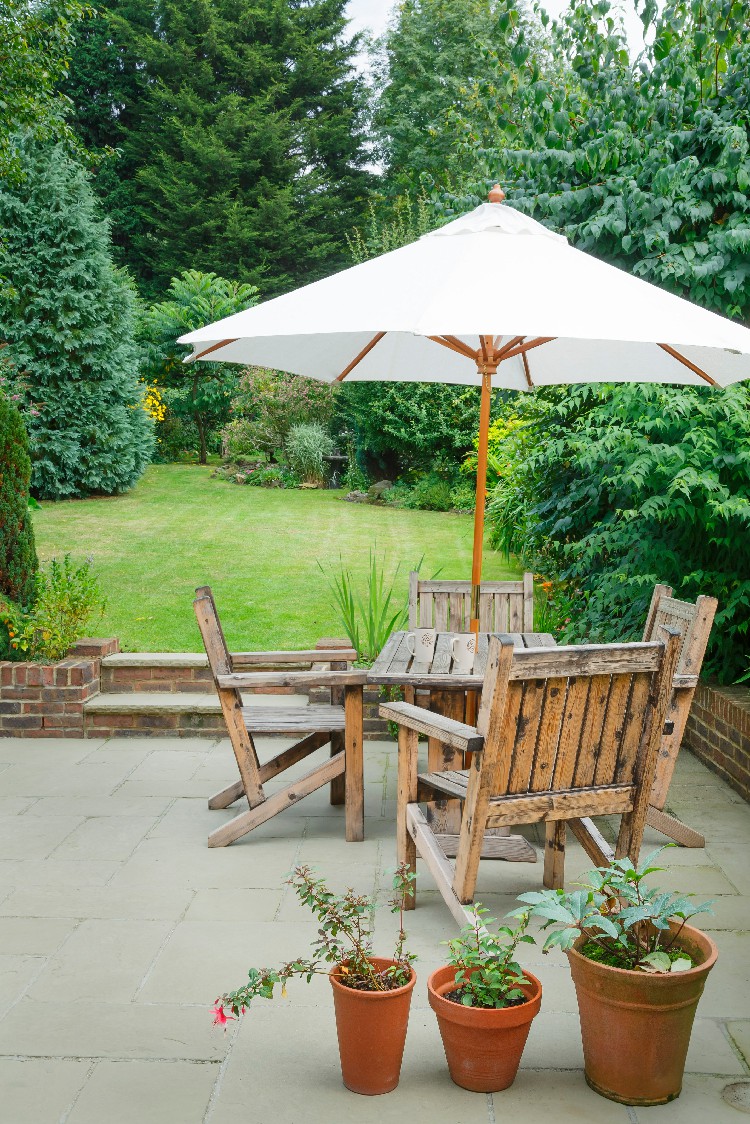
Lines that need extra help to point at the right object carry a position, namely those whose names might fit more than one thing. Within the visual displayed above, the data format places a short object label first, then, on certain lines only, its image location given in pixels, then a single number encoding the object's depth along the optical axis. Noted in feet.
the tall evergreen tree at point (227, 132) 74.28
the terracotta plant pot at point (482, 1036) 7.59
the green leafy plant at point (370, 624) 18.70
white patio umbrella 10.15
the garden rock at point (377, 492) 41.68
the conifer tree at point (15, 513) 18.79
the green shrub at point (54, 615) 18.13
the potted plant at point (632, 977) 7.43
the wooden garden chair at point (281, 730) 12.89
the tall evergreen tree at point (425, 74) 77.77
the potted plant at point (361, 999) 7.57
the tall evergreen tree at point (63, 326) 38.27
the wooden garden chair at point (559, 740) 9.25
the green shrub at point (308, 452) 44.34
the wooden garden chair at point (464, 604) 17.26
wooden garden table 11.88
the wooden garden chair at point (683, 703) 12.80
